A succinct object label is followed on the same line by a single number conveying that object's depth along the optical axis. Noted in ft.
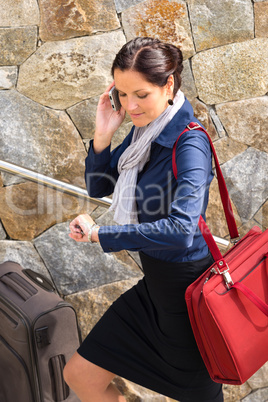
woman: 7.56
